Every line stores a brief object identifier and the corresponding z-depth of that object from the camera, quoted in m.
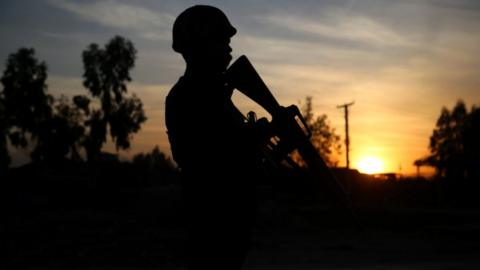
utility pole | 52.71
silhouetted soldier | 2.92
